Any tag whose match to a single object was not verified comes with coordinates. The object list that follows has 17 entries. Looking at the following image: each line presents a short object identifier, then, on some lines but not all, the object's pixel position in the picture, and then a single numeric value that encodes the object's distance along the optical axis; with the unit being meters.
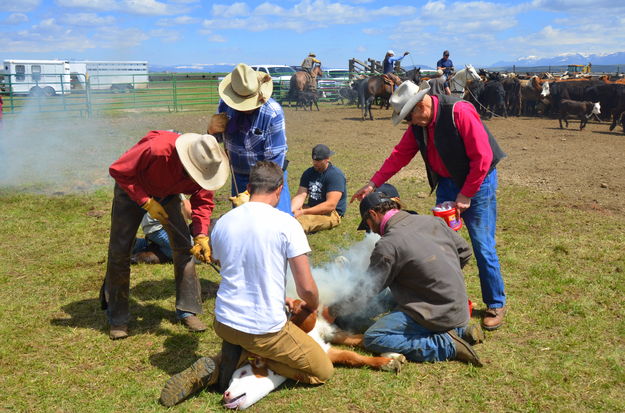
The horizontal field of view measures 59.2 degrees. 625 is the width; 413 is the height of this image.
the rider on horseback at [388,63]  21.59
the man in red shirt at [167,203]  3.59
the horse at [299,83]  22.36
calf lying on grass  3.09
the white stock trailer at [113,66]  34.08
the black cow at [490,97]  19.30
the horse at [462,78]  19.27
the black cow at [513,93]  19.97
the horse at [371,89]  18.97
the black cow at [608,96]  16.40
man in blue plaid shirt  4.23
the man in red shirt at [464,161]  3.88
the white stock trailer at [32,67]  30.28
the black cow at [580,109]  15.82
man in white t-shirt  2.89
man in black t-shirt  6.35
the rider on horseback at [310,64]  23.19
